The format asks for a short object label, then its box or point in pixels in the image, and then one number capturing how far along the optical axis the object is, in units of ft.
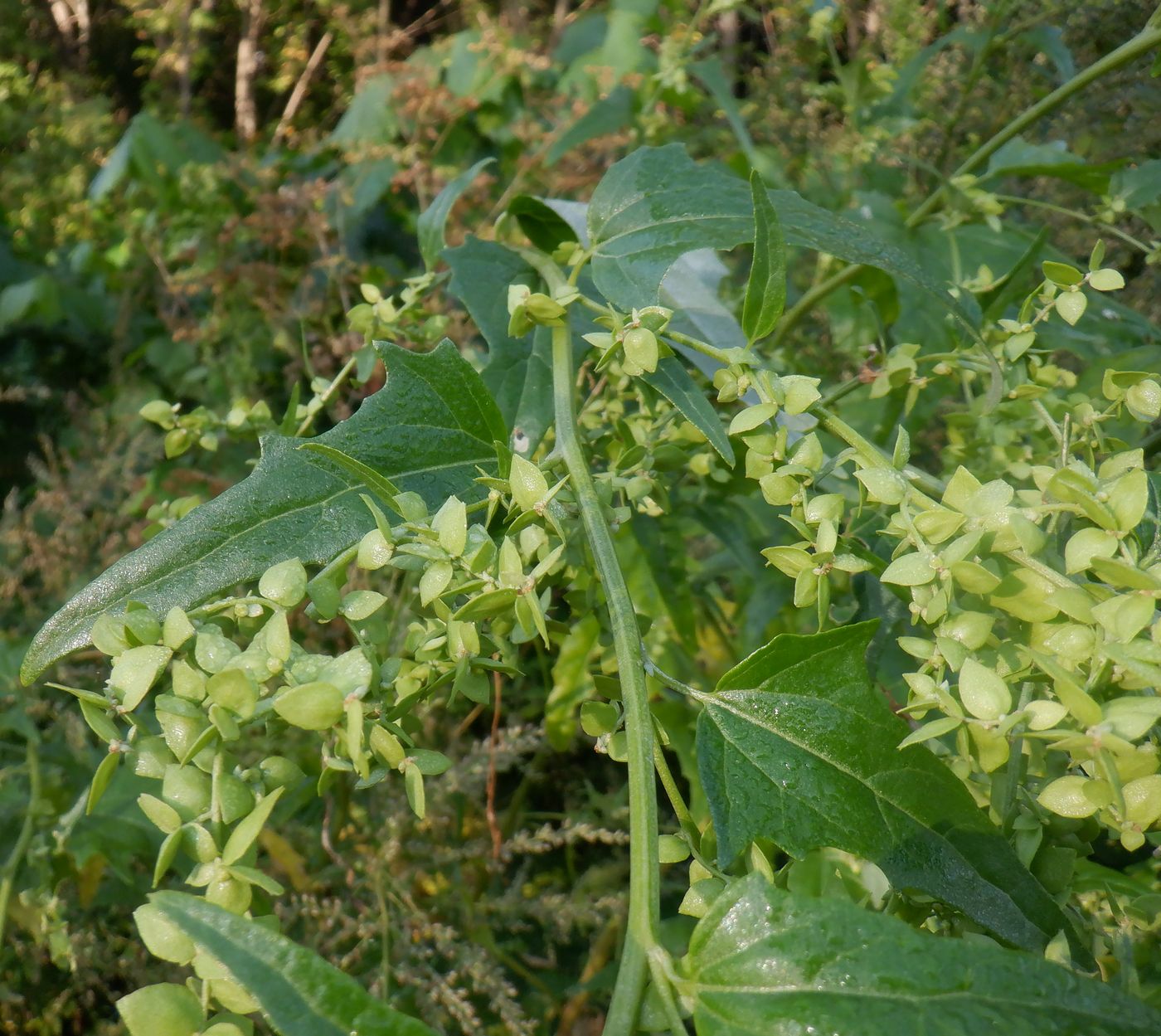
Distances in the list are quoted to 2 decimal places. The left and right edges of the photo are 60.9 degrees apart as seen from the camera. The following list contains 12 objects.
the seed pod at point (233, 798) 0.94
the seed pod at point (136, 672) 0.95
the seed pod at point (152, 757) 1.03
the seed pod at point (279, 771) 1.03
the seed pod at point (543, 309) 1.35
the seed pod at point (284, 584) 1.04
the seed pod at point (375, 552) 1.05
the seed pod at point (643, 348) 1.17
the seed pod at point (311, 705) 0.87
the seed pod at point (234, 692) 0.90
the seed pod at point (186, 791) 0.96
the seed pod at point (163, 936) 0.84
